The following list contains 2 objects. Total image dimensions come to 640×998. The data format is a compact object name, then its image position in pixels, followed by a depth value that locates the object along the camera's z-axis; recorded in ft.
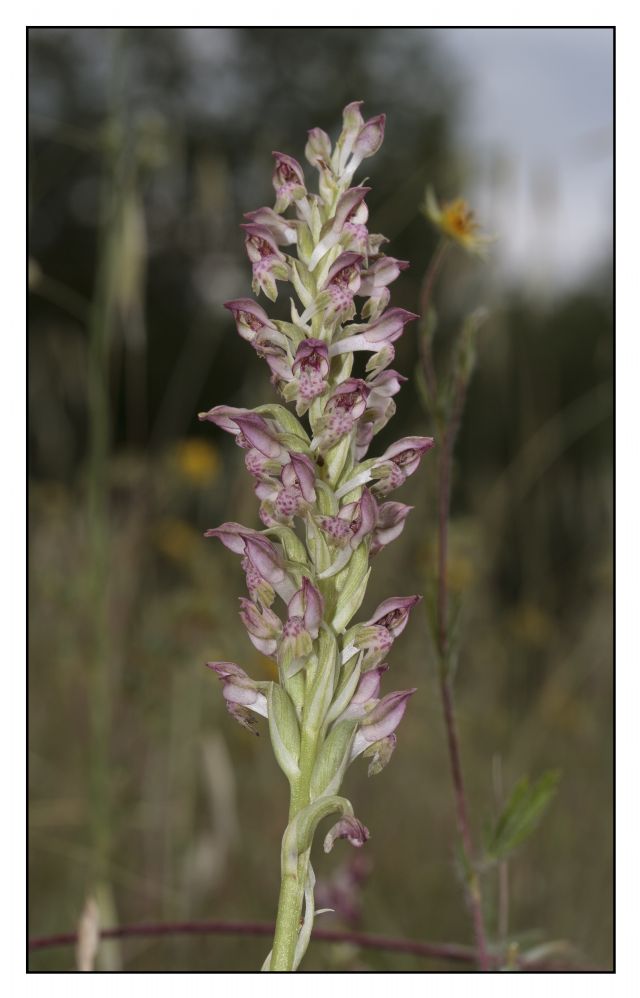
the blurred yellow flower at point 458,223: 1.22
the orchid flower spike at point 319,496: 0.92
